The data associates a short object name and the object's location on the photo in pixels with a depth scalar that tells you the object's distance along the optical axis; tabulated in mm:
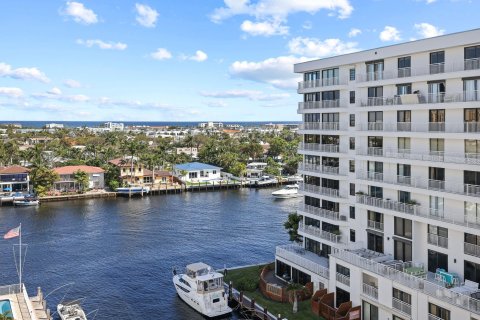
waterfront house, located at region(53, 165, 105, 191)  122250
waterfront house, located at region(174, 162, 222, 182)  139500
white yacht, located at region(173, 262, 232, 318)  46375
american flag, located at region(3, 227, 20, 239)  46112
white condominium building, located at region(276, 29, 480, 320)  35656
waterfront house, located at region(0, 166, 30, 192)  118938
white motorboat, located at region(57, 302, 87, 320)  43831
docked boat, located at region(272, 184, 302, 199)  117000
